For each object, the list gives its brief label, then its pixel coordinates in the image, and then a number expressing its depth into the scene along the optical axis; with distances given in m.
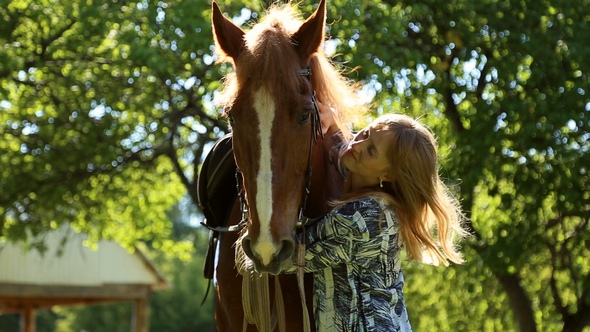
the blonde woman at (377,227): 3.26
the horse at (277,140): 3.05
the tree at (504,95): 8.54
